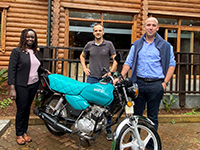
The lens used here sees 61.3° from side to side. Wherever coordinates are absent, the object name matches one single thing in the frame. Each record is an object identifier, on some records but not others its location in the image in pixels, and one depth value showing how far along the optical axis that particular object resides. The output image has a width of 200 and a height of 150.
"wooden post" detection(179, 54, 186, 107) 4.97
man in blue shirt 2.61
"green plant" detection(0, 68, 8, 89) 4.98
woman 2.80
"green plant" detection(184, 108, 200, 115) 4.64
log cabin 6.54
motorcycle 2.34
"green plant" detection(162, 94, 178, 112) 4.70
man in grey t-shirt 3.27
